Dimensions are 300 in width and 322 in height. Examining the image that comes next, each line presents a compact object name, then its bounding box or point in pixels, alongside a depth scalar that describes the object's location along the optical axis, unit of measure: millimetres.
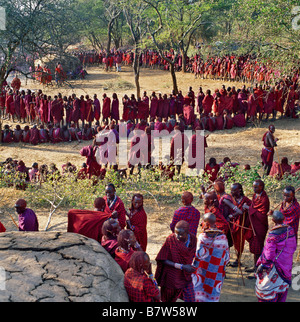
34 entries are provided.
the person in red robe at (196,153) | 8906
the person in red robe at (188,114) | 13227
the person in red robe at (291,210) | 4855
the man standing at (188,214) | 4848
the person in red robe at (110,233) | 4305
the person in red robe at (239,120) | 13422
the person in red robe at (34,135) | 12461
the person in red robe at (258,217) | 5184
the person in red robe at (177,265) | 3979
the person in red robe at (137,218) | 5160
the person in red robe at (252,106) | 13203
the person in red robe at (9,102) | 14547
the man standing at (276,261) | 4113
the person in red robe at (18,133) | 12672
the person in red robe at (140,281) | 3447
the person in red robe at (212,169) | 8242
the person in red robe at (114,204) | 5223
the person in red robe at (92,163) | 8766
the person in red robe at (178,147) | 9164
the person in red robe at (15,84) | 17320
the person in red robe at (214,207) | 5020
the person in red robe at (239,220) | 5215
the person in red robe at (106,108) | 13729
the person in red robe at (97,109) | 13680
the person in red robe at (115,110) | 13828
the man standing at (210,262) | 4250
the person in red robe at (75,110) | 13445
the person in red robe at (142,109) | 13789
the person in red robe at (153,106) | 13812
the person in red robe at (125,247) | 3891
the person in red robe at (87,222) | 4848
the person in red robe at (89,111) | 13578
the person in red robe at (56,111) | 13422
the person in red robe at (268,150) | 8703
